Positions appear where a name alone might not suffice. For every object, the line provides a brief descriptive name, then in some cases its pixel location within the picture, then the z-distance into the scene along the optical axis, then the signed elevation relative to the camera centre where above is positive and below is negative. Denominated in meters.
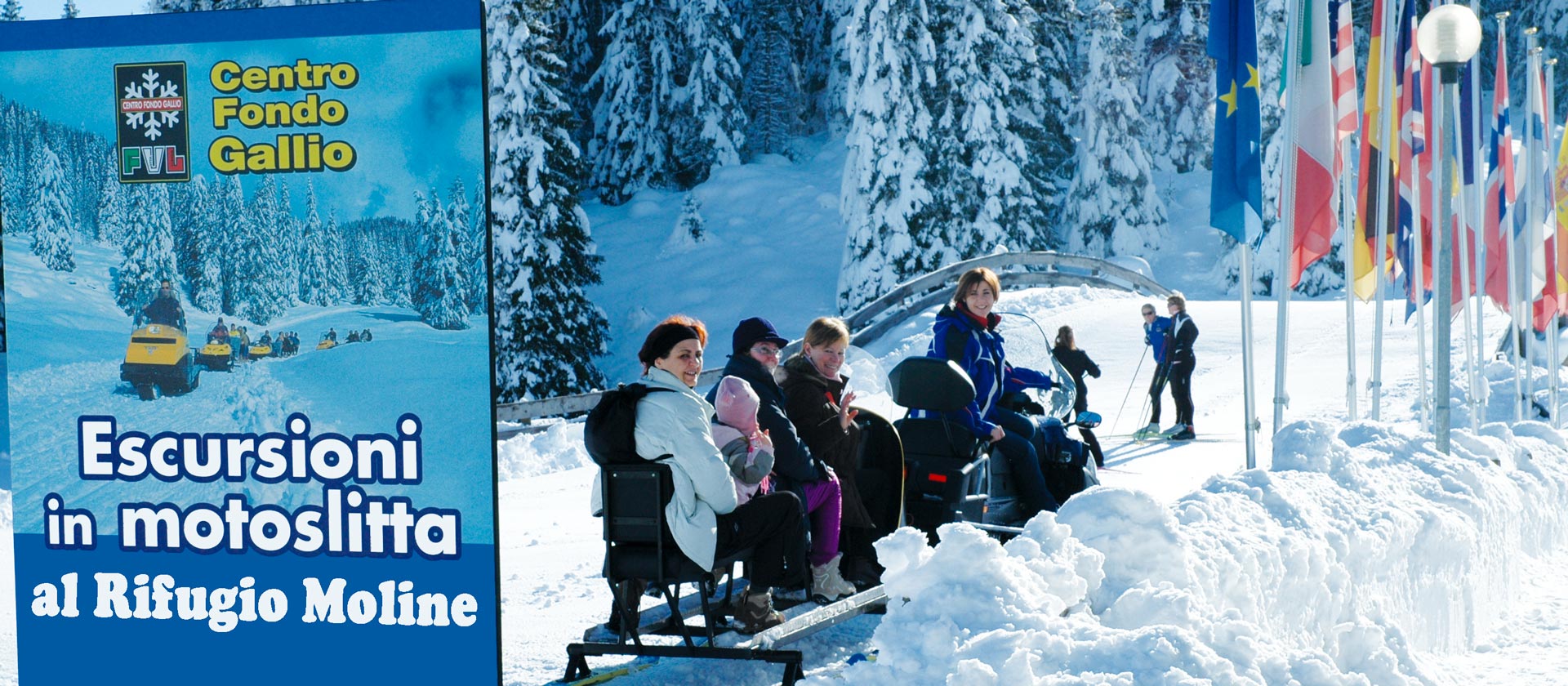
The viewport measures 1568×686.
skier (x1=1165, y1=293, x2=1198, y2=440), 15.39 -0.28
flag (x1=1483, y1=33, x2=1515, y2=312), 13.76 +1.32
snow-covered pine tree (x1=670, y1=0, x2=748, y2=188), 44.09 +7.47
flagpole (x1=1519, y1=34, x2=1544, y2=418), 13.37 +1.35
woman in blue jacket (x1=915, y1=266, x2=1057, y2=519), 7.14 -0.10
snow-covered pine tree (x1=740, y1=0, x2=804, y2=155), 49.72 +9.15
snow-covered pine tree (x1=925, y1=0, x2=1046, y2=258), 34.81 +4.91
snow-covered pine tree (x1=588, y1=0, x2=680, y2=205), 43.84 +7.50
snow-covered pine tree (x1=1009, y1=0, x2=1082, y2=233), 37.41 +6.23
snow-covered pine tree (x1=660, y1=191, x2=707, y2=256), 42.72 +3.27
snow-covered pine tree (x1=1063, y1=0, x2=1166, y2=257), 40.72 +4.51
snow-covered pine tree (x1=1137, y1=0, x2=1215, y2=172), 45.66 +7.87
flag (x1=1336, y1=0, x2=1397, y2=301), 11.95 +1.28
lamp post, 8.66 +1.66
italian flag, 9.73 +1.36
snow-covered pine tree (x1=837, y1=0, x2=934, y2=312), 34.12 +4.75
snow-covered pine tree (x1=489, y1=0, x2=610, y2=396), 28.20 +2.23
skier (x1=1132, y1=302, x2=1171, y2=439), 15.84 -0.18
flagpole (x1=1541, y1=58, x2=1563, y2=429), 13.39 +0.11
